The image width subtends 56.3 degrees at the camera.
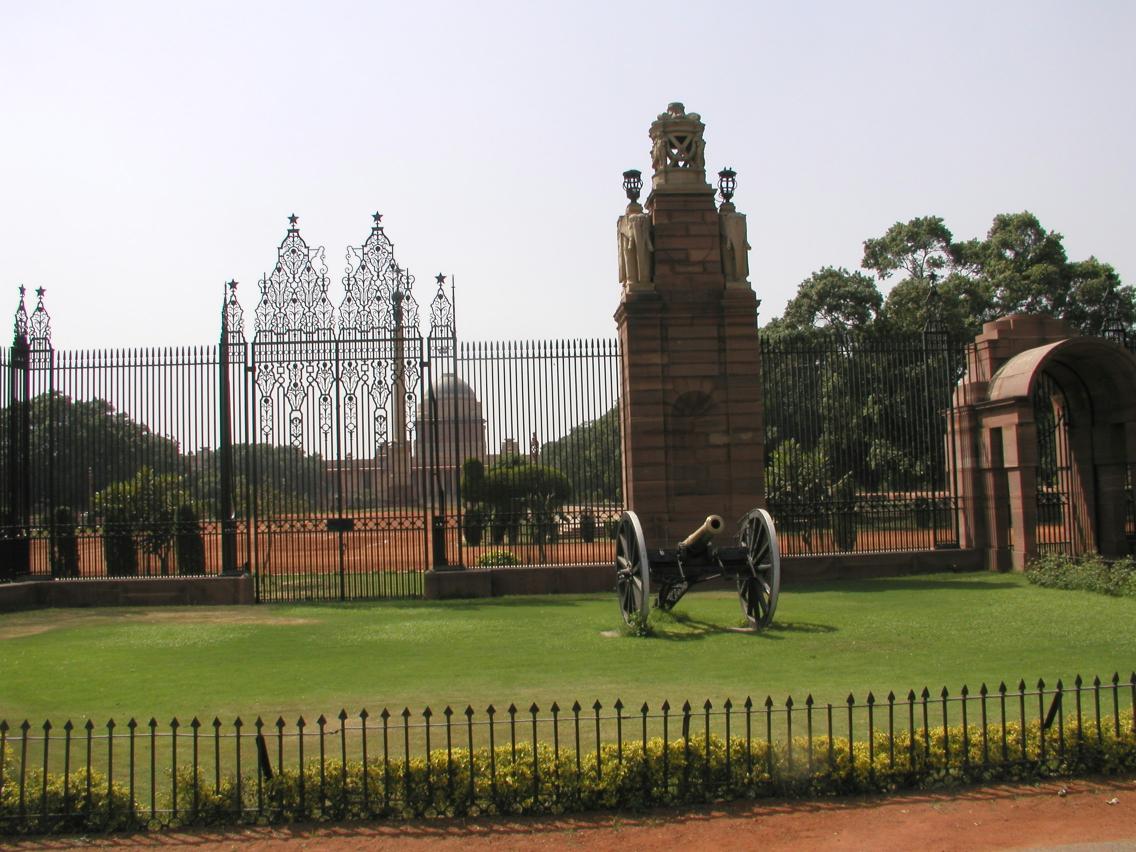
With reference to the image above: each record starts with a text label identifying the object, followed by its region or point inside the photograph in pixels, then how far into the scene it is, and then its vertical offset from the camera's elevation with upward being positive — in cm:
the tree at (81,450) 1658 +89
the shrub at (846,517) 1720 -58
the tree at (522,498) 1658 -9
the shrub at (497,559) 1770 -113
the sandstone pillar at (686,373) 1661 +180
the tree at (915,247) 3756 +831
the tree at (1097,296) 3484 +586
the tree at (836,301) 3622 +619
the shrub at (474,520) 1619 -40
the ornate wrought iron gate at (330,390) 1636 +167
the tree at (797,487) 1727 -7
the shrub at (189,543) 1645 -64
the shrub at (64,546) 1642 -60
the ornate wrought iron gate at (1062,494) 1742 -32
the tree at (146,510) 1641 -7
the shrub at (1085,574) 1373 -136
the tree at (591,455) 1703 +60
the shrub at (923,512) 1759 -54
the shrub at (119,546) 1638 -65
